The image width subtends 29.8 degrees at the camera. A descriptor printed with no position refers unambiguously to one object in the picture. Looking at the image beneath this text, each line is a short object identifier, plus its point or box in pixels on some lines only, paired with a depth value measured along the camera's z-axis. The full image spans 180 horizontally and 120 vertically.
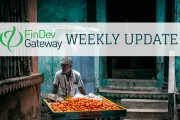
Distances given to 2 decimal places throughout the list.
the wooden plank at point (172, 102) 8.52
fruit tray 5.93
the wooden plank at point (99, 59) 10.41
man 8.07
